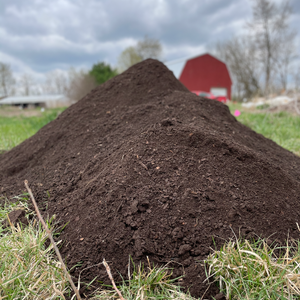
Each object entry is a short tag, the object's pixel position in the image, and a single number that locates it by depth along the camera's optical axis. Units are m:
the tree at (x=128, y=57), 39.16
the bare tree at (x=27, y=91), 51.90
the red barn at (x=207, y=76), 25.00
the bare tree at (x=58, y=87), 49.03
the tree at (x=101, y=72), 34.12
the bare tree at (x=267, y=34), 22.39
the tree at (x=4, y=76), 41.84
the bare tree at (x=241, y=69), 26.52
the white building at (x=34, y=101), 42.57
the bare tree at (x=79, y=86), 32.03
